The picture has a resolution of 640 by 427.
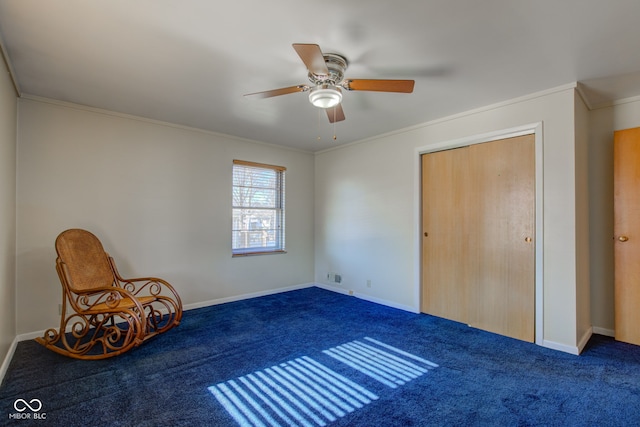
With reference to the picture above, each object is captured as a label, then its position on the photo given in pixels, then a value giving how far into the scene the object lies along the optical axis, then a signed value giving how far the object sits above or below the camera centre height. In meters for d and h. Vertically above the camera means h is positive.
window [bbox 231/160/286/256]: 4.85 +0.17
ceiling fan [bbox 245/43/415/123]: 2.31 +1.04
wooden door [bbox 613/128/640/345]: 3.07 -0.12
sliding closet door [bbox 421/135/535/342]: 3.19 -0.18
